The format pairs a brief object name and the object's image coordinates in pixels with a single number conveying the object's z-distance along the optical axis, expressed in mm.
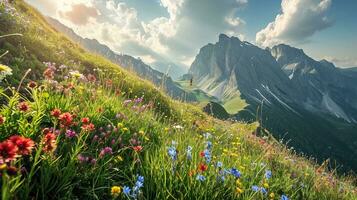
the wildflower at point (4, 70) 3318
